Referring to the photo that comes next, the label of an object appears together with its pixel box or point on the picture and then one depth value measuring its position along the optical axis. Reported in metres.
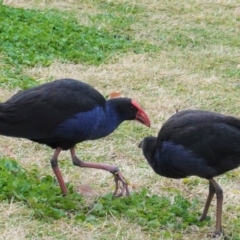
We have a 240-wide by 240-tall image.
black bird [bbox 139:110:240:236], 11.20
